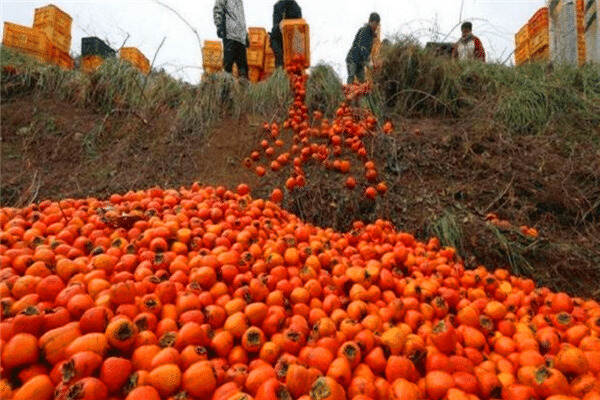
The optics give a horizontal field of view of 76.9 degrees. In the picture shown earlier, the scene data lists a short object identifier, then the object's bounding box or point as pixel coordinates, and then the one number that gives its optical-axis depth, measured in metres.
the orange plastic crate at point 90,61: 9.72
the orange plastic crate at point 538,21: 8.40
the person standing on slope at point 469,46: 7.84
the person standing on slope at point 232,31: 7.27
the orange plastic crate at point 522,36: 9.25
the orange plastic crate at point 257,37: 11.31
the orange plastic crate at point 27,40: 8.60
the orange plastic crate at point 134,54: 10.61
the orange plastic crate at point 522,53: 9.20
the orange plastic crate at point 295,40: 7.16
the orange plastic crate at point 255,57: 11.26
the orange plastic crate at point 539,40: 8.46
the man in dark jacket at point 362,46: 8.84
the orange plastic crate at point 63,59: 9.60
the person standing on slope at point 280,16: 8.26
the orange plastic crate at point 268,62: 11.55
